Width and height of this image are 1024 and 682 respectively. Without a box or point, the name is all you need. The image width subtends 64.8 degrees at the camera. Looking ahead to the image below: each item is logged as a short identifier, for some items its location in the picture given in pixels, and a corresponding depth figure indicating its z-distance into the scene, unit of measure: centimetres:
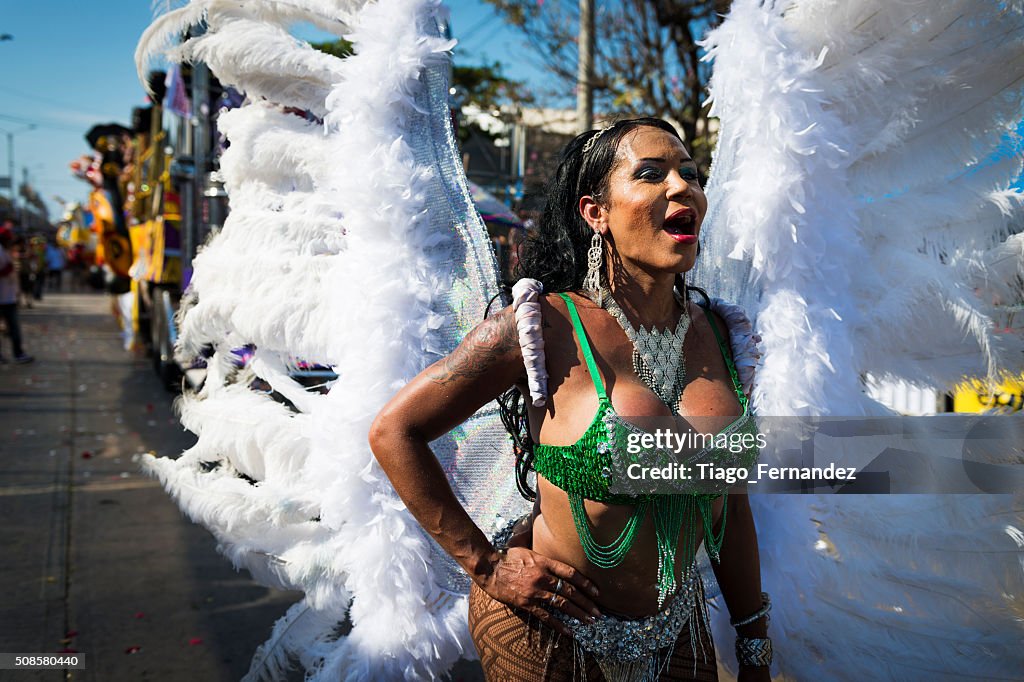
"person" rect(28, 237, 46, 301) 2095
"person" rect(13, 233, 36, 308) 1730
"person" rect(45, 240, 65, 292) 2575
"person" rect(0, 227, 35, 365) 970
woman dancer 151
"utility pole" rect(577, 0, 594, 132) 805
